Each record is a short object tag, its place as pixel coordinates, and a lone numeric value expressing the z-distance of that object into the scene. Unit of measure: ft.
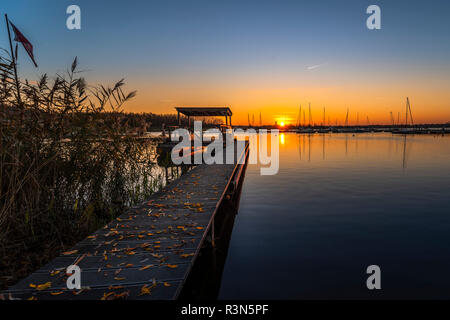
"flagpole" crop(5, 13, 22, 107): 14.01
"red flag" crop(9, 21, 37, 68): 15.65
